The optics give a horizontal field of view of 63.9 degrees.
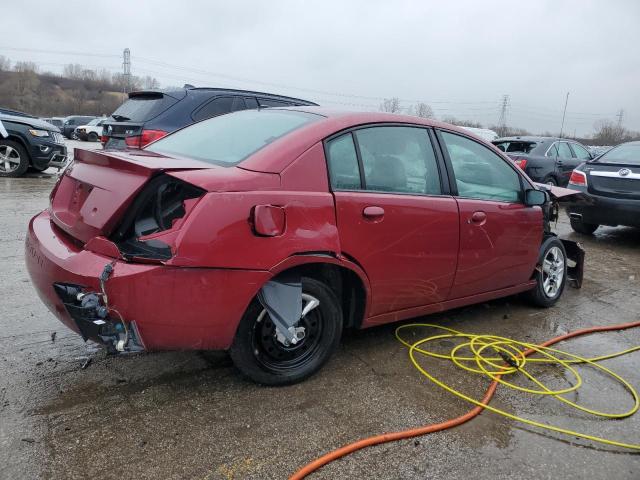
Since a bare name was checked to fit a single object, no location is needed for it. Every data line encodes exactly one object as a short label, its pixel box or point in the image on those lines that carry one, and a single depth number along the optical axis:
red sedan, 2.38
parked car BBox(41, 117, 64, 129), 35.81
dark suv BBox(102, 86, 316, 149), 6.55
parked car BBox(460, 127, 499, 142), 16.52
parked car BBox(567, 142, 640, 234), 7.04
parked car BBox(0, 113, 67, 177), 10.07
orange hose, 2.24
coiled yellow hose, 2.95
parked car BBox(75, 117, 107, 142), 28.91
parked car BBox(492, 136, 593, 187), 11.52
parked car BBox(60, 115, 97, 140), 34.49
